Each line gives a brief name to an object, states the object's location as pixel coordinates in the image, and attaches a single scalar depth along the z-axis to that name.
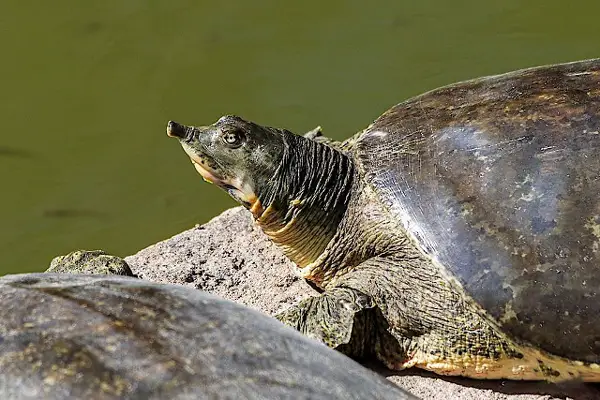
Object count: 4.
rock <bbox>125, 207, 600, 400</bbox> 6.30
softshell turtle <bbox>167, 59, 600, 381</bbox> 5.79
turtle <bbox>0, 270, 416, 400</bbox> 3.67
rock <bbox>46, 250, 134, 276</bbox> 7.20
